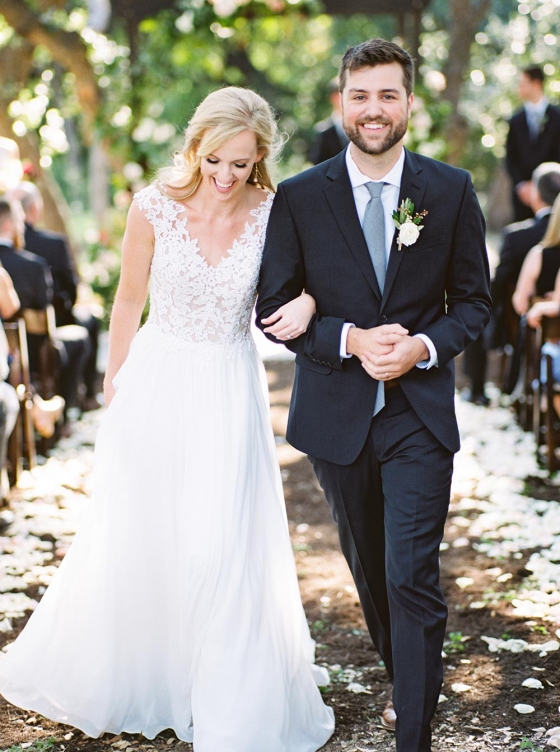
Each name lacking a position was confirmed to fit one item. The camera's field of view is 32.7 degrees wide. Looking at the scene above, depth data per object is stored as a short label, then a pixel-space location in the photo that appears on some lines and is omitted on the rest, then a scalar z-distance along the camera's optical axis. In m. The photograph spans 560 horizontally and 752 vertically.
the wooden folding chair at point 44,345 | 6.89
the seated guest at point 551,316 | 6.08
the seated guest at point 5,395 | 5.42
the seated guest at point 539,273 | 6.93
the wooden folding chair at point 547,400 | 6.05
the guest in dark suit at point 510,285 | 7.40
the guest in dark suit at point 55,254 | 7.74
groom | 2.88
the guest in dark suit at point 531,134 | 9.88
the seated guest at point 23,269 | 6.70
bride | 3.12
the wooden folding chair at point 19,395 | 6.10
